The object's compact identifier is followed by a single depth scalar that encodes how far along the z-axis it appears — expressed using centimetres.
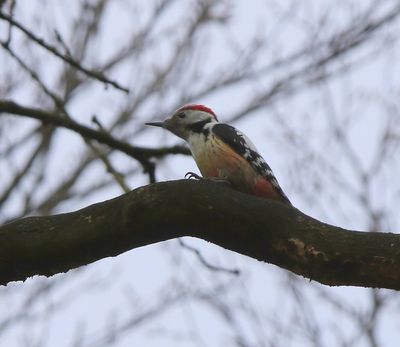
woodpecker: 871
